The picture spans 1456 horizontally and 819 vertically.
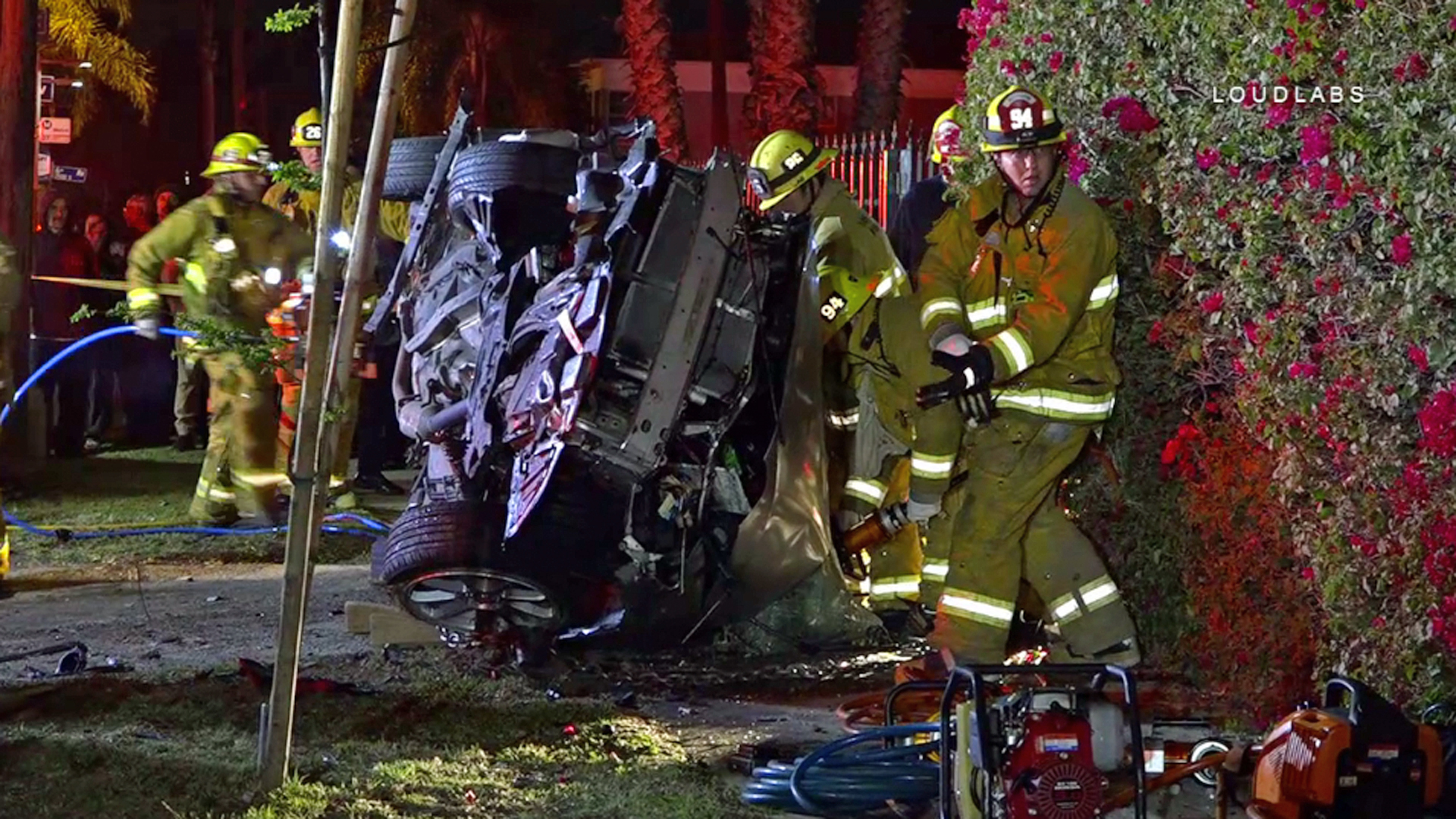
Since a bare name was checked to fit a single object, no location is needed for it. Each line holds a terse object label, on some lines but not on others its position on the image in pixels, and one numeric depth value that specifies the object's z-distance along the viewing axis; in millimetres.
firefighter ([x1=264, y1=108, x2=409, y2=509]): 10891
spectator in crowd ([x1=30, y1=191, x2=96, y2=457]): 15266
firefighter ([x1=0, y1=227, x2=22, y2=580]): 8102
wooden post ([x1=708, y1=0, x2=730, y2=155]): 28125
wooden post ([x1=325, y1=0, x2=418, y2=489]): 5016
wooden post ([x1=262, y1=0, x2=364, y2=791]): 4977
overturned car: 6574
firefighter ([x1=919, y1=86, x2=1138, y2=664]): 6172
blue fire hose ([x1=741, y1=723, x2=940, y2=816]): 5129
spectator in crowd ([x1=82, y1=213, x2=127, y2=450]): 16531
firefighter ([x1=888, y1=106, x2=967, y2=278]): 8906
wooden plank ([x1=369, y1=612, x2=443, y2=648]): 7422
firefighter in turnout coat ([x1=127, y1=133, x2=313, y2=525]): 10211
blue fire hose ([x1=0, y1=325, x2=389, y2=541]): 10398
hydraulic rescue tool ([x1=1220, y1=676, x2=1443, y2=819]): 4539
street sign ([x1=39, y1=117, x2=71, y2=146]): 20156
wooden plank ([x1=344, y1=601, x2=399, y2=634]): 7695
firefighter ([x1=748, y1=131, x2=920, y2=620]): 7348
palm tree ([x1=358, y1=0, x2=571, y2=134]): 26250
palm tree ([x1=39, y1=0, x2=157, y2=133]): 22969
